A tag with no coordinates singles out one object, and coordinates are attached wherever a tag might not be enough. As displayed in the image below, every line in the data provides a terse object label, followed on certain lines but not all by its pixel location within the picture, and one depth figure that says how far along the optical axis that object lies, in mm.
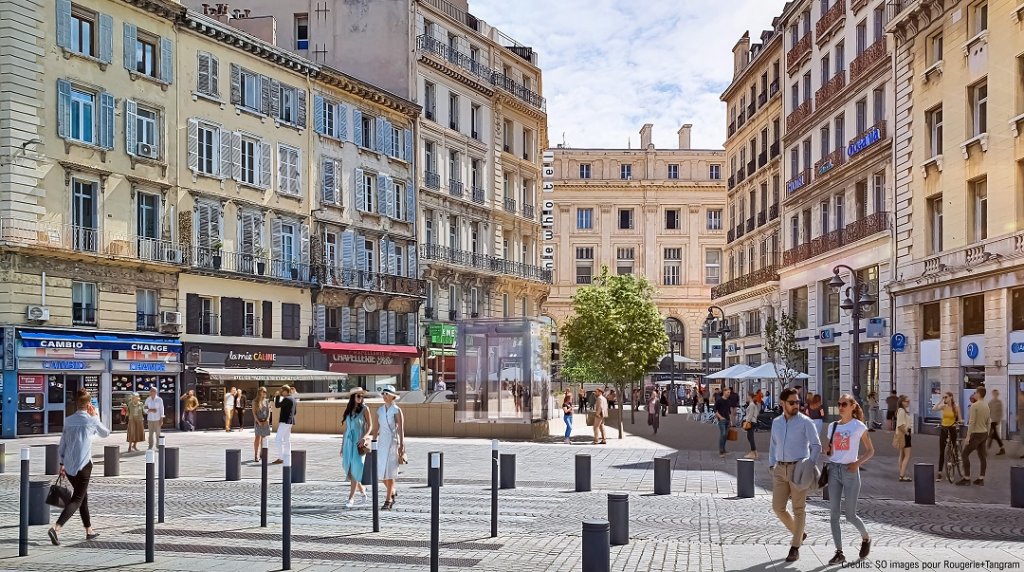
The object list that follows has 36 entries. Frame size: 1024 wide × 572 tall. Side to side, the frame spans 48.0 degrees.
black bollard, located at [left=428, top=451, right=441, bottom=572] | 9438
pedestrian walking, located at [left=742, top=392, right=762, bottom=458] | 24000
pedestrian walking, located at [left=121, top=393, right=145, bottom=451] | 26500
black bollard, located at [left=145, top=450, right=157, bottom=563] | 10073
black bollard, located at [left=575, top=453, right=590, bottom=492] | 17047
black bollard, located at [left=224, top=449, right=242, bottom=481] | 18828
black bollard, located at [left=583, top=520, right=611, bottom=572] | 8805
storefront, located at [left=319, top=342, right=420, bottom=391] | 45750
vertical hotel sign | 63562
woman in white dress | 14473
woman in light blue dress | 14914
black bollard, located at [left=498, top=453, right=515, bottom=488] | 17344
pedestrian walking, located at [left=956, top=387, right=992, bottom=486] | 18641
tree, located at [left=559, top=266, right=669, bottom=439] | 36562
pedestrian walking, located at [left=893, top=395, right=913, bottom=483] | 19328
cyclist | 19281
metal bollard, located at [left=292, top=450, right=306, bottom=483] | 15883
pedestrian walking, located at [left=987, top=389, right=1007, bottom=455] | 25191
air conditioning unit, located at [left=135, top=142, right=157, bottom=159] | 36094
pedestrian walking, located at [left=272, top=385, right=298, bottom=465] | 20848
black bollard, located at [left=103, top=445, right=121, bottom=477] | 19672
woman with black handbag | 11828
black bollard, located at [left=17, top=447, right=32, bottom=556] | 10875
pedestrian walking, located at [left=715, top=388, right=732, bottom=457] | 25625
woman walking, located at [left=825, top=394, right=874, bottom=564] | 10578
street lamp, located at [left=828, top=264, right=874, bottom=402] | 29262
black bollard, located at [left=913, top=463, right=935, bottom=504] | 15731
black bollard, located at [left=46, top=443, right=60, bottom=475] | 20031
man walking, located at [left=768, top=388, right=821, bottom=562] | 10781
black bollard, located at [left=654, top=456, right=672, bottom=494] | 16734
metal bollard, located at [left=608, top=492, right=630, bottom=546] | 11438
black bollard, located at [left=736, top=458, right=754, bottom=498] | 16438
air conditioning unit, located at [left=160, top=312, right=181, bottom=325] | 37094
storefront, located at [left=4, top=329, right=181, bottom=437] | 32219
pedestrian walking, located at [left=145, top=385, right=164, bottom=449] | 24612
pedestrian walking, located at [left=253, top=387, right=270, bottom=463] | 22422
